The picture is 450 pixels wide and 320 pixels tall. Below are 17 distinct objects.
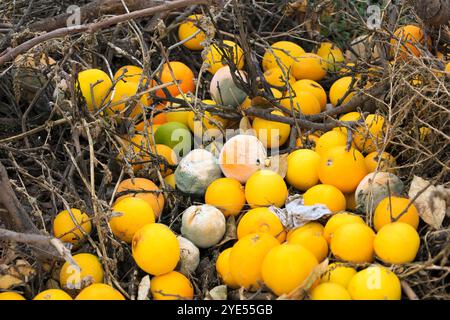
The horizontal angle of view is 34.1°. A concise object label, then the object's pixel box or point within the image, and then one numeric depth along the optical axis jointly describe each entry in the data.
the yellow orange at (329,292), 1.88
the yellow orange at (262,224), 2.25
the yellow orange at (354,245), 2.04
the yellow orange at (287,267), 1.93
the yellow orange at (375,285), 1.88
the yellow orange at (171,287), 2.11
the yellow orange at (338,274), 1.99
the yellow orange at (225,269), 2.19
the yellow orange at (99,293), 1.98
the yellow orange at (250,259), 2.05
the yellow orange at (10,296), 2.00
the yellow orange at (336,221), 2.15
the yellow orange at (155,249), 2.14
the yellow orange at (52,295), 1.98
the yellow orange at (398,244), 1.97
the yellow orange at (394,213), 2.12
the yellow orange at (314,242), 2.13
